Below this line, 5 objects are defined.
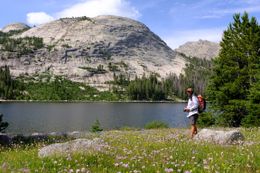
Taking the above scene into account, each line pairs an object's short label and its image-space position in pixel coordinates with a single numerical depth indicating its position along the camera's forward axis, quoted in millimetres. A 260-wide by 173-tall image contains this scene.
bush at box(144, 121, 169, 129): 40089
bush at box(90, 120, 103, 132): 35599
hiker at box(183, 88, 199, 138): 16198
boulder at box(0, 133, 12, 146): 15129
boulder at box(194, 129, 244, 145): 11972
